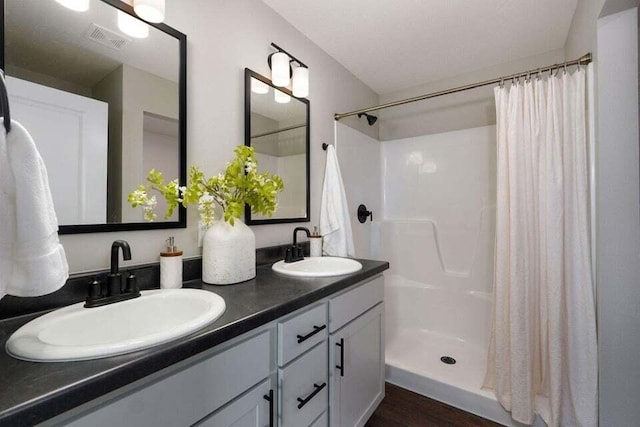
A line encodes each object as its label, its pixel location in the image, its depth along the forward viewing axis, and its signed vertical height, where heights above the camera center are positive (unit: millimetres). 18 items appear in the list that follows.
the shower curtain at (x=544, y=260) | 1296 -237
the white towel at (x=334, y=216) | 1825 -8
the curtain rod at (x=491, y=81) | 1313 +751
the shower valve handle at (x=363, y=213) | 2320 +13
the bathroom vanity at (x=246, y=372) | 464 -365
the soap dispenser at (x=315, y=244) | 1664 -177
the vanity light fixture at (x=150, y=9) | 969 +734
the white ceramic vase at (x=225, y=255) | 1059 -153
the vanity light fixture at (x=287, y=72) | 1505 +811
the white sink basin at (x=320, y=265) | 1338 -265
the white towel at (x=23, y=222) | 515 -11
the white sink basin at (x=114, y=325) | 527 -265
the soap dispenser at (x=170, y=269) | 981 -194
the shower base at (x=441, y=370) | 1561 -1038
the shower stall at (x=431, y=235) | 2172 -180
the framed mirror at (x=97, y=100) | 806 +384
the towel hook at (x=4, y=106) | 488 +198
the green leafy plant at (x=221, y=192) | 1015 +92
